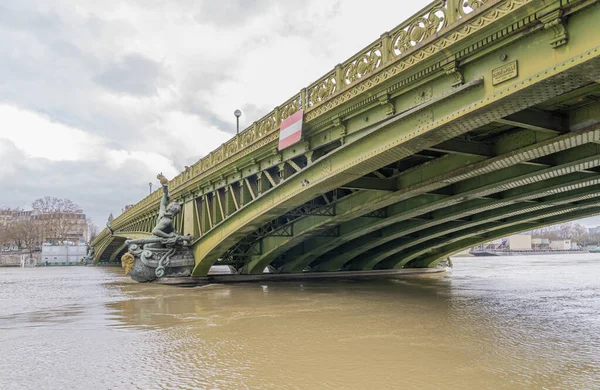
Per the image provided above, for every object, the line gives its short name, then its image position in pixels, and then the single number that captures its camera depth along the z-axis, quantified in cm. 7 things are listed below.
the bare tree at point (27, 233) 8506
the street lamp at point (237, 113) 2108
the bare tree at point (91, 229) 14269
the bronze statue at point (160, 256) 2259
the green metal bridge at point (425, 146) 759
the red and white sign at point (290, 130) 1353
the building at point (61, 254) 7419
